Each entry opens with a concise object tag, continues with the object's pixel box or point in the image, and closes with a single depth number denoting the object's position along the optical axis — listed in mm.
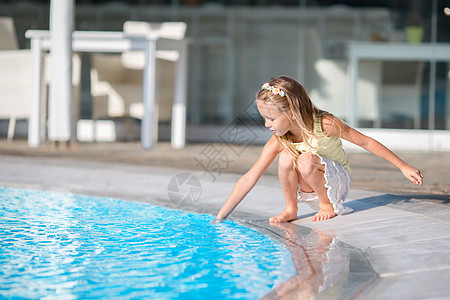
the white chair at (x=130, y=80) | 11319
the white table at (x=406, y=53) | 12524
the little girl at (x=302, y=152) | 4421
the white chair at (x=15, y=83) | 10727
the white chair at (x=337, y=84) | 12735
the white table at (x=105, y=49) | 10026
